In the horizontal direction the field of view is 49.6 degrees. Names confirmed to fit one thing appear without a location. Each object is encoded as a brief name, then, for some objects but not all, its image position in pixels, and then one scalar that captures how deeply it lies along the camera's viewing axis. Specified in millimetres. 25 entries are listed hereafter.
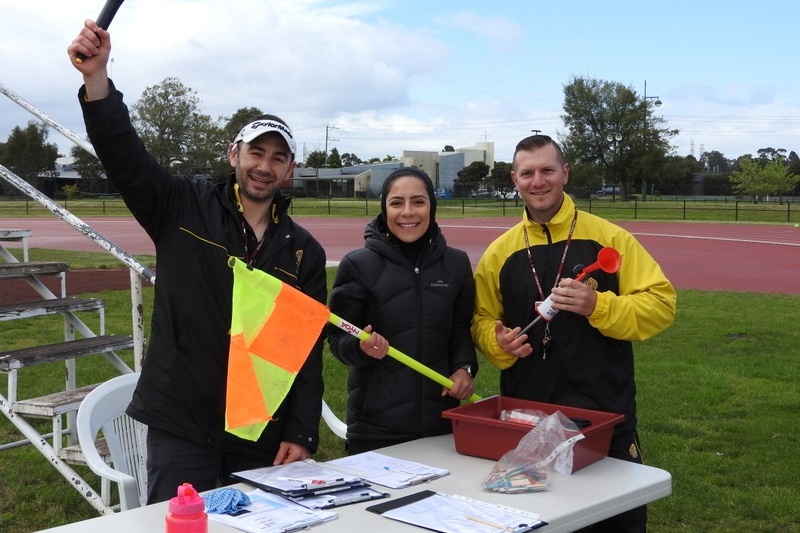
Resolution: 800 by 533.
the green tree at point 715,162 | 102688
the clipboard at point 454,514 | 2363
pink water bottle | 2043
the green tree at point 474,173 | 80875
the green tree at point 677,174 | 65250
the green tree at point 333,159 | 100125
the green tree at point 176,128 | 63328
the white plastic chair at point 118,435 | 3590
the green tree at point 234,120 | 67750
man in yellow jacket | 3346
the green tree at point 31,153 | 63344
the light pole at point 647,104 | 64812
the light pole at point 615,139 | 63781
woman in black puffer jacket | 3332
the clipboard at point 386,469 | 2791
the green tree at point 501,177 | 61631
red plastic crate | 2900
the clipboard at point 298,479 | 2652
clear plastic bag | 2727
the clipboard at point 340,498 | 2551
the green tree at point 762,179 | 61906
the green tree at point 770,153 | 79362
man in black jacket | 3064
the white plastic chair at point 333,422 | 4714
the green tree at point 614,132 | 64062
